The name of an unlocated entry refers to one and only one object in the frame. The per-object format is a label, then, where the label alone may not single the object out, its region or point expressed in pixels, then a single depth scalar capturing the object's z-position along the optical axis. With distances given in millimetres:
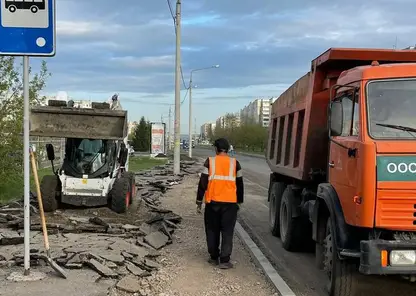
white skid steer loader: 12742
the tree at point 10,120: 13828
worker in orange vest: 8234
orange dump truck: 5270
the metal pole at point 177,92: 28031
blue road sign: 6125
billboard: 48969
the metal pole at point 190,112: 57081
